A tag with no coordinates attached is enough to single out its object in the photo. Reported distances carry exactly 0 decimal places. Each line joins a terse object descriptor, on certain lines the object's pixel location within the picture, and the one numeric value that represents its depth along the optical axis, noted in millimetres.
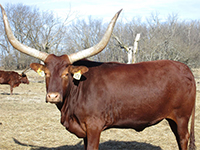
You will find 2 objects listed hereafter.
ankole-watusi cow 3361
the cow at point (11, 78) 14898
